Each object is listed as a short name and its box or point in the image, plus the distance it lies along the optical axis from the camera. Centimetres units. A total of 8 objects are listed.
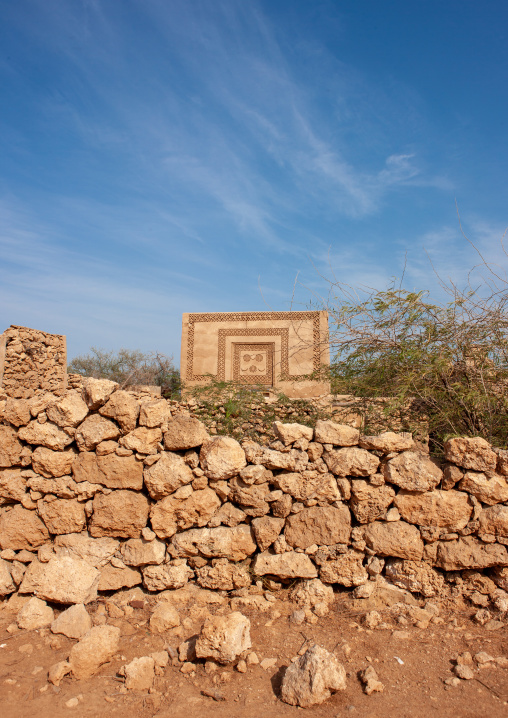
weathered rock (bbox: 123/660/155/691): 266
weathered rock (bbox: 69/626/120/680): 275
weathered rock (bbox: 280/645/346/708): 249
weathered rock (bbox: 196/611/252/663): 276
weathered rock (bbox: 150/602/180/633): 314
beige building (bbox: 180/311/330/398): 1167
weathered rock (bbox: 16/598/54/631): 323
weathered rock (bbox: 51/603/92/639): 311
